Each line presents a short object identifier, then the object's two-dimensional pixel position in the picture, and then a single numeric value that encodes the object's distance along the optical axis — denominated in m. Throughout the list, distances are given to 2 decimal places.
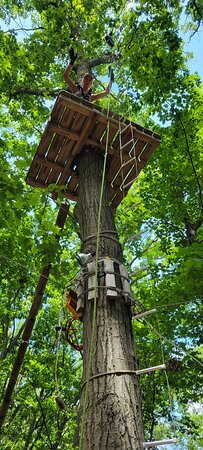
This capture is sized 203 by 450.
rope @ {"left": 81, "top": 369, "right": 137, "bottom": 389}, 1.95
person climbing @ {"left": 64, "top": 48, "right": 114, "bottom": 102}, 4.79
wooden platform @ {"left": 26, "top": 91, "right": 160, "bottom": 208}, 3.62
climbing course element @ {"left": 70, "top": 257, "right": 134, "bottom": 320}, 2.40
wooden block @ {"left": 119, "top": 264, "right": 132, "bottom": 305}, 2.42
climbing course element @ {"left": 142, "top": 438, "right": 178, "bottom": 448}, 1.73
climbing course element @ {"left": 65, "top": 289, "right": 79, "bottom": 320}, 2.71
